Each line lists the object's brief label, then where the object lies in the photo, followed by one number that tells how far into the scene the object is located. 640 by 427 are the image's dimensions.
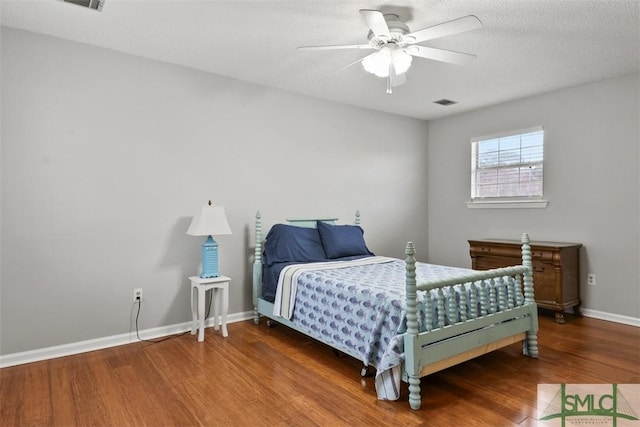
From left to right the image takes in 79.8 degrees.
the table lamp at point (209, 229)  3.26
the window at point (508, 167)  4.44
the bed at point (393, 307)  2.23
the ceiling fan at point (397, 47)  2.31
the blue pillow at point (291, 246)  3.66
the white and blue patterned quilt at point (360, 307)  2.32
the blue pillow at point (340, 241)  3.92
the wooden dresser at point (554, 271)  3.75
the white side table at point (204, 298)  3.27
